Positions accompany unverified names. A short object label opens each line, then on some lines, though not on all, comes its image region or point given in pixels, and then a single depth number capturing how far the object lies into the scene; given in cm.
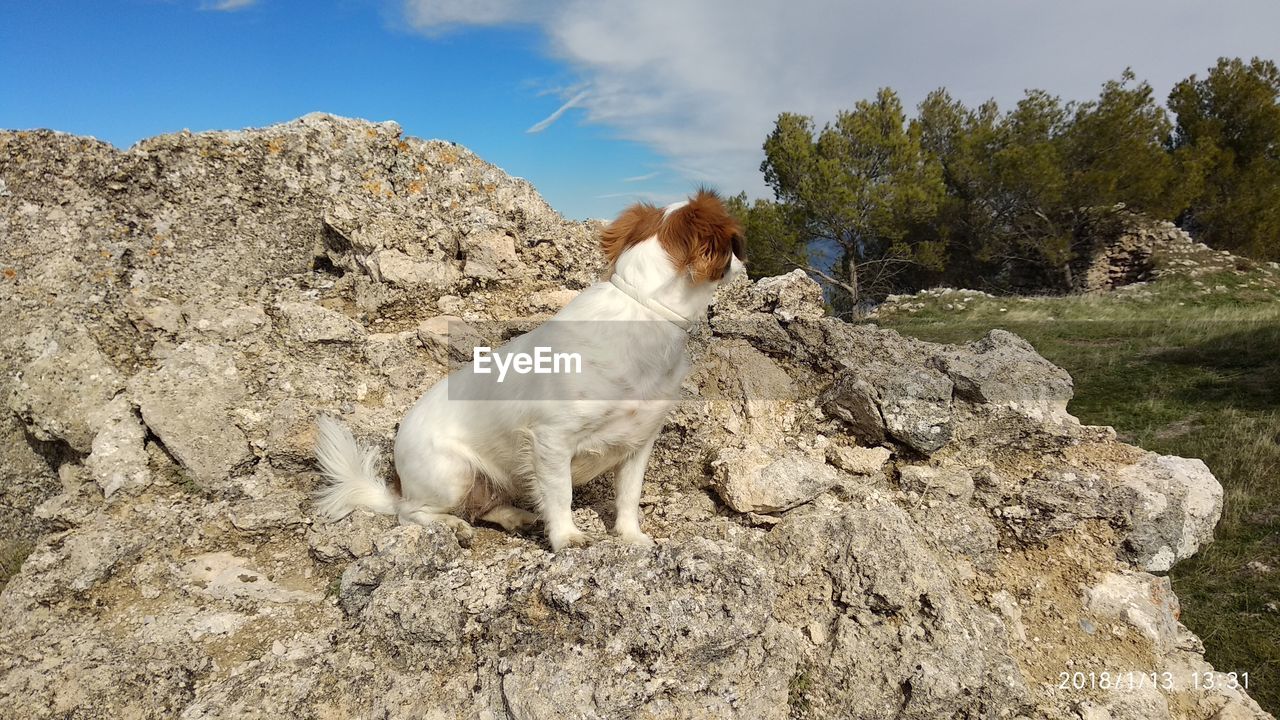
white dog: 280
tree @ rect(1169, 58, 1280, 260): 2420
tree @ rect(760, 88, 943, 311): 2447
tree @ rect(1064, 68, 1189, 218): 2331
